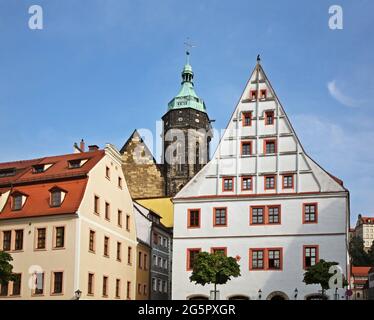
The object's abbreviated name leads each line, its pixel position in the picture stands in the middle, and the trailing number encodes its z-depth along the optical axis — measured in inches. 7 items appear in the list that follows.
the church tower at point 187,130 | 3403.1
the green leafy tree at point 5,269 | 1315.2
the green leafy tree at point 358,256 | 6304.1
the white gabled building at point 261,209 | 1704.0
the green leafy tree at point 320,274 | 1475.1
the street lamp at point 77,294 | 1360.7
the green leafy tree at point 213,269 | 1521.9
